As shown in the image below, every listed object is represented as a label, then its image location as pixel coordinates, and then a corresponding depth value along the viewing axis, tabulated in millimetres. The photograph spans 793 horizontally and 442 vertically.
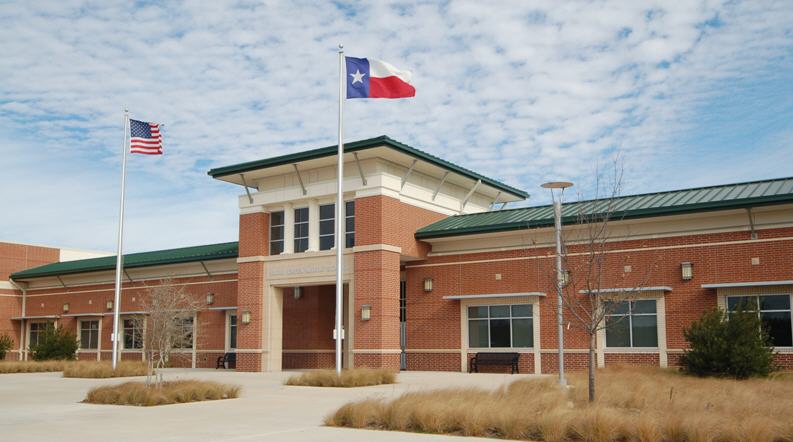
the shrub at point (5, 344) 44750
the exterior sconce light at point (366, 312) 30156
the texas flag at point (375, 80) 26312
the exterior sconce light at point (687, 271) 25938
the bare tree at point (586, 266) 26766
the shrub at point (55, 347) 41938
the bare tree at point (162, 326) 21531
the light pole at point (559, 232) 20544
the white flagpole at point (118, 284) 32656
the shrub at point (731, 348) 21828
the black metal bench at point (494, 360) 29188
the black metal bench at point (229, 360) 37028
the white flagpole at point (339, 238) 25172
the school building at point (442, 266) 25609
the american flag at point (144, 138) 33312
